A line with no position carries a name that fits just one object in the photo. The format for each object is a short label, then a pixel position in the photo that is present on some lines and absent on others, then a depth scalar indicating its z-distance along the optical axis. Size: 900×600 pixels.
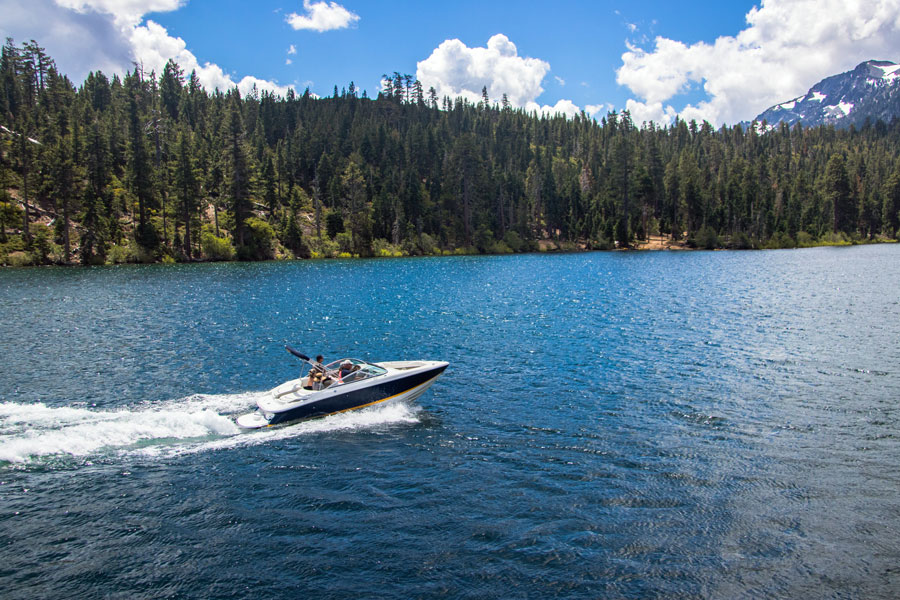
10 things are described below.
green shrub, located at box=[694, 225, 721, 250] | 125.69
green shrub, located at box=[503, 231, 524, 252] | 131.00
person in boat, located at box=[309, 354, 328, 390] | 18.52
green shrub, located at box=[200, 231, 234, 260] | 94.31
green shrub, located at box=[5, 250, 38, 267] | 76.12
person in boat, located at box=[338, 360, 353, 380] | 18.86
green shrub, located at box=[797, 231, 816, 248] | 129.12
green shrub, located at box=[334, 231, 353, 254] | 112.62
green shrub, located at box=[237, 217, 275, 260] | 98.69
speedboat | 17.77
